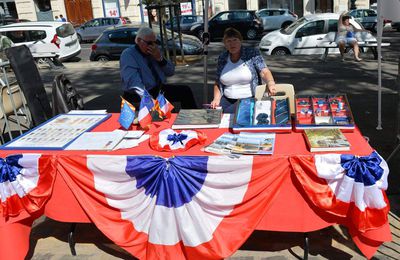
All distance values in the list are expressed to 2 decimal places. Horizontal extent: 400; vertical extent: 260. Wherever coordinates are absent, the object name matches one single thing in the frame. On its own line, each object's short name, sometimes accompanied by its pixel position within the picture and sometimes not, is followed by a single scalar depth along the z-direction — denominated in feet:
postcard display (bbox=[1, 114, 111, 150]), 9.88
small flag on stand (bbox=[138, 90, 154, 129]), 10.55
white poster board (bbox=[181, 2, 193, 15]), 74.26
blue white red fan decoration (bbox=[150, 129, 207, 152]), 9.20
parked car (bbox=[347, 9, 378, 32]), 59.88
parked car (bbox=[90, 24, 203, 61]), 43.21
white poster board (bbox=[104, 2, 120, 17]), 95.20
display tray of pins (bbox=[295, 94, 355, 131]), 9.67
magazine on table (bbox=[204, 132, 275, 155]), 8.74
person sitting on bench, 32.94
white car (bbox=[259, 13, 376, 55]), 39.09
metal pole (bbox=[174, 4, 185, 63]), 35.62
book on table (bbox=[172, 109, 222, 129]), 10.62
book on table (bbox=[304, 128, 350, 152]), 8.47
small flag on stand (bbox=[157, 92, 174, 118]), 11.35
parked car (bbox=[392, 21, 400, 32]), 59.71
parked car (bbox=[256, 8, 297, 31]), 68.13
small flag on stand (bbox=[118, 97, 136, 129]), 10.64
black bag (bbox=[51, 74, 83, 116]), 14.29
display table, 8.49
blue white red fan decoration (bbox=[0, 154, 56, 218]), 9.35
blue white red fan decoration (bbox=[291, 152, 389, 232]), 8.05
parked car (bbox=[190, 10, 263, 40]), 61.72
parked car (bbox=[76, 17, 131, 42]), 73.01
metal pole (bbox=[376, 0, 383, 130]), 15.86
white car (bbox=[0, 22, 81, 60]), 44.96
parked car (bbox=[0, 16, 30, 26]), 78.69
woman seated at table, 13.50
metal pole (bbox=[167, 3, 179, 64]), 35.06
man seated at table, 14.19
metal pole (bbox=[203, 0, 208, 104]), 16.80
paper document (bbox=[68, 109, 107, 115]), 12.58
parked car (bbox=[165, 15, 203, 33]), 65.13
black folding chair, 14.14
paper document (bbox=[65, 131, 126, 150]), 9.58
